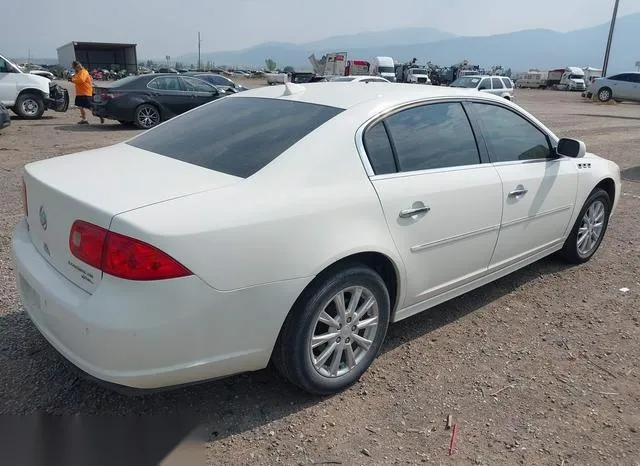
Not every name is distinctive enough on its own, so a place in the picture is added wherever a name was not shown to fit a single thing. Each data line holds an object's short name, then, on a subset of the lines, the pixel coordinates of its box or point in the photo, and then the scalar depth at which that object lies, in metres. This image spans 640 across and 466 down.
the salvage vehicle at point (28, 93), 14.13
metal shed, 64.73
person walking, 13.81
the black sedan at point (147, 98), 13.22
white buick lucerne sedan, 2.14
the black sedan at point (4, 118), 10.90
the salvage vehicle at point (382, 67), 43.84
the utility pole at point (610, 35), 40.88
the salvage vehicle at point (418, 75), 40.25
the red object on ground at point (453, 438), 2.47
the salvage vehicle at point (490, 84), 22.30
